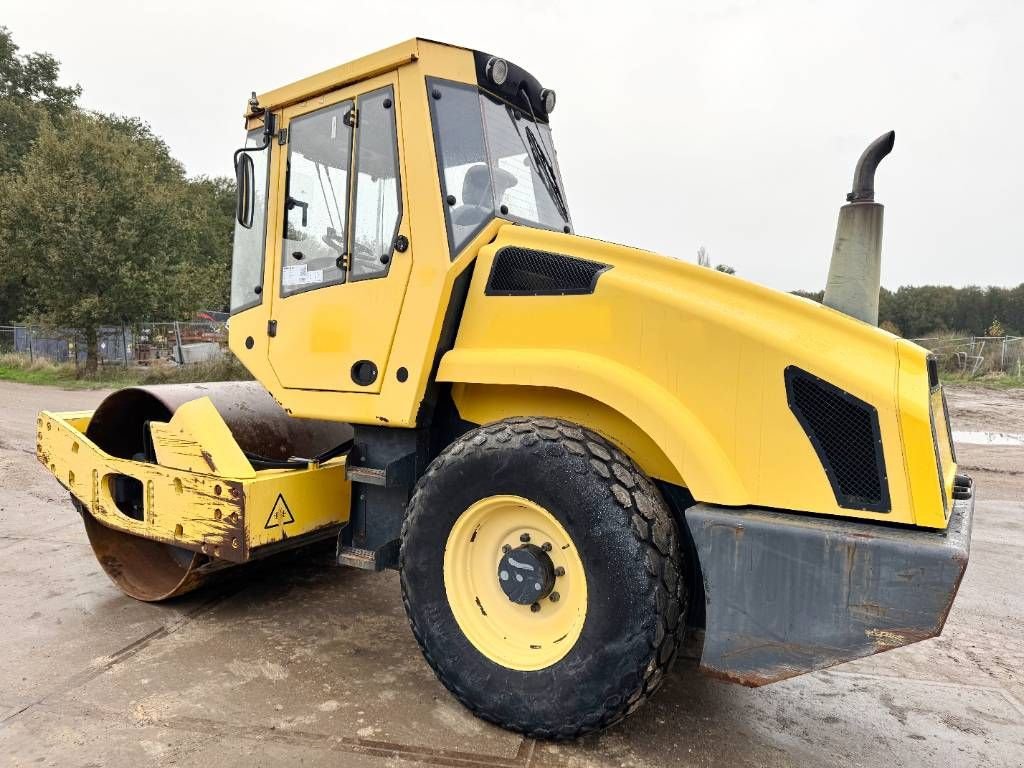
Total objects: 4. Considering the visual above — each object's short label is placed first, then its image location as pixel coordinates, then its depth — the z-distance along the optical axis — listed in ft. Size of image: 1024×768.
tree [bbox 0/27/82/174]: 96.07
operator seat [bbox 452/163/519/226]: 10.41
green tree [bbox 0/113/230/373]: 57.67
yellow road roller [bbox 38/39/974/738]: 7.73
